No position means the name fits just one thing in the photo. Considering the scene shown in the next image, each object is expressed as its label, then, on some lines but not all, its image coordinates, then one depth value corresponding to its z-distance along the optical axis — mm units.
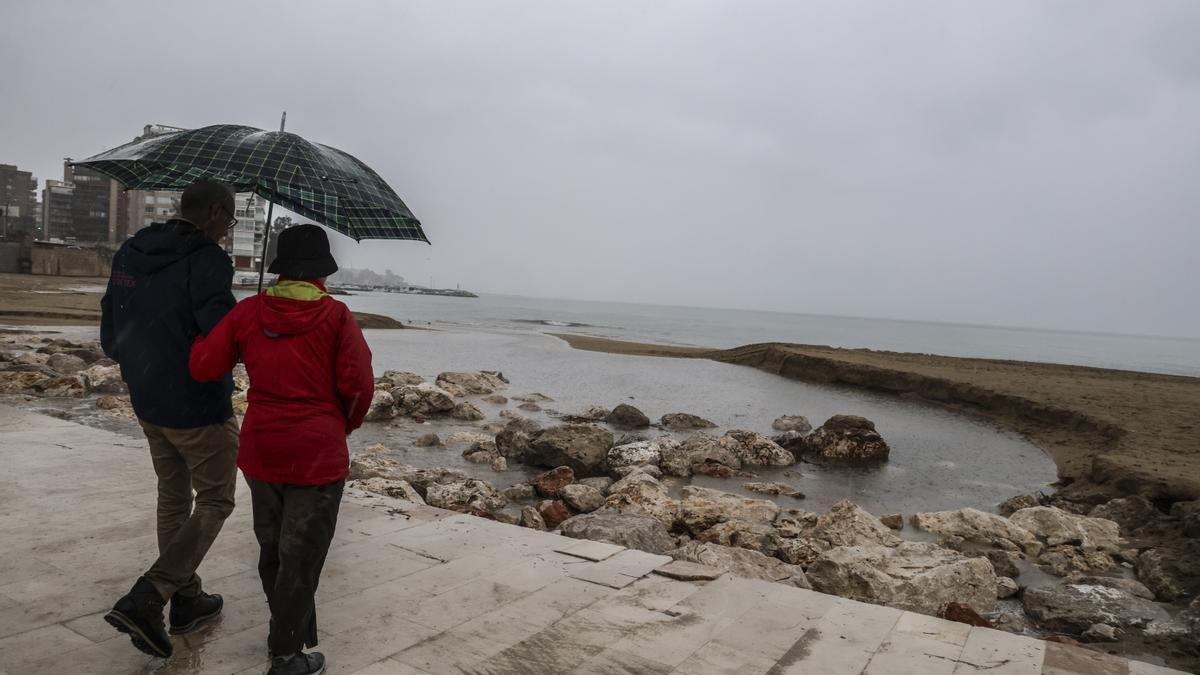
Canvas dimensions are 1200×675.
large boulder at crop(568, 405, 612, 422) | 16156
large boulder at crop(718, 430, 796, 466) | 12461
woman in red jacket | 2746
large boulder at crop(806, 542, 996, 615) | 5695
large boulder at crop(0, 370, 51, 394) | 11320
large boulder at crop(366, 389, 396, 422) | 14070
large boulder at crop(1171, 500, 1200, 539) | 8438
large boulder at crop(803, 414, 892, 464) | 13484
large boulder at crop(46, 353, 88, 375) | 14668
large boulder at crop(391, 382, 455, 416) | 14797
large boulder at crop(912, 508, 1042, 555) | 8320
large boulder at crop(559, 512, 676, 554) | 5848
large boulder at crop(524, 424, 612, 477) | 10656
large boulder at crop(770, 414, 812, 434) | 16250
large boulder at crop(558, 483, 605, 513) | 8172
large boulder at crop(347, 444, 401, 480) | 8414
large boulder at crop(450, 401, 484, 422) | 15062
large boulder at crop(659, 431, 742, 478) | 11117
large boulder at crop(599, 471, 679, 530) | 7934
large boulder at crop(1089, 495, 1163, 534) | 9305
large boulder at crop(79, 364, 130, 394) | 12781
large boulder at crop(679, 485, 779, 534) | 7758
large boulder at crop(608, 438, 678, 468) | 10875
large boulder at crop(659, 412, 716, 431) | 15828
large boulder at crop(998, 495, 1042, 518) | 10133
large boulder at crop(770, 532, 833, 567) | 6699
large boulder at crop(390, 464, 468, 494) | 8393
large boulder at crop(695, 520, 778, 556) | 6961
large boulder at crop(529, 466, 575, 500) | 9094
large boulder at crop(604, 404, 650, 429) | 15711
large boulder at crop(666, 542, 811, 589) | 5305
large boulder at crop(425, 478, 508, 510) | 7930
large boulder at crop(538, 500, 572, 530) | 7521
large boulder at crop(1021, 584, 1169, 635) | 5816
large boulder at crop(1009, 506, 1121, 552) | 8320
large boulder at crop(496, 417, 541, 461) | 11309
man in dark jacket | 2988
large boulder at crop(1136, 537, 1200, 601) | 6871
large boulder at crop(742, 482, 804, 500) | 10492
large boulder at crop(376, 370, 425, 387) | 17891
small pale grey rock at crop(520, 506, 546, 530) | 7266
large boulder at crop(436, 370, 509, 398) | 18906
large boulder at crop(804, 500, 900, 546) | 7457
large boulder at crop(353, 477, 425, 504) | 7391
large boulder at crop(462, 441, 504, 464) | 11164
